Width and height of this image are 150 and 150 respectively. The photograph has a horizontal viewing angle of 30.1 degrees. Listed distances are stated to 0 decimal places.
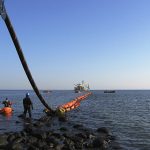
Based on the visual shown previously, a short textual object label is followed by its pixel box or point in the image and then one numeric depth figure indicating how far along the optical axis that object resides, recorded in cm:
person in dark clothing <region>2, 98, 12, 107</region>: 3587
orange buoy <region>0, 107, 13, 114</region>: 3409
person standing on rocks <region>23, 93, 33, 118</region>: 2798
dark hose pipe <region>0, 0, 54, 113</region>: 770
